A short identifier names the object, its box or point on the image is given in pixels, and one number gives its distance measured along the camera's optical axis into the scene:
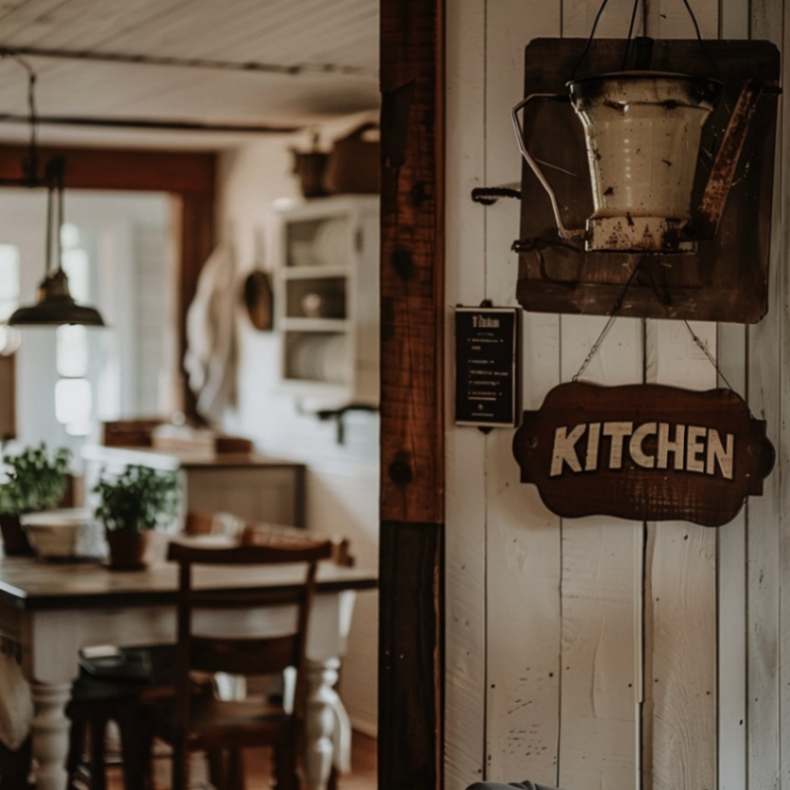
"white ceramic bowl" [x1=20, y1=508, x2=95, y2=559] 4.94
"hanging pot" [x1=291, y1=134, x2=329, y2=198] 6.63
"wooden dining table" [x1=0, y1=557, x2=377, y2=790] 4.28
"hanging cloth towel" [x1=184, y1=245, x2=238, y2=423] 7.75
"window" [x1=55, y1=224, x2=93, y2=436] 9.39
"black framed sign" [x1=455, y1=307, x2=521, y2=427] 2.64
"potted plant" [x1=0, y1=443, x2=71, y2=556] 5.14
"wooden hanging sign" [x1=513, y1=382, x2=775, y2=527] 2.62
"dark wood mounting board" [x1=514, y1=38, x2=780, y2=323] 2.60
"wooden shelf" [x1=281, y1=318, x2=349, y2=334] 6.61
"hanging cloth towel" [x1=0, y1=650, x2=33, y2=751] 4.48
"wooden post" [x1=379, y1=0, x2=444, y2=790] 2.64
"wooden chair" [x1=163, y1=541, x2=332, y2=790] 4.29
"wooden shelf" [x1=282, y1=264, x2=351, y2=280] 6.59
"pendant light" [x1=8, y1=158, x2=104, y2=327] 4.81
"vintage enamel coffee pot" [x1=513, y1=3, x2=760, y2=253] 2.31
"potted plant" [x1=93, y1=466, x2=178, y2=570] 4.77
